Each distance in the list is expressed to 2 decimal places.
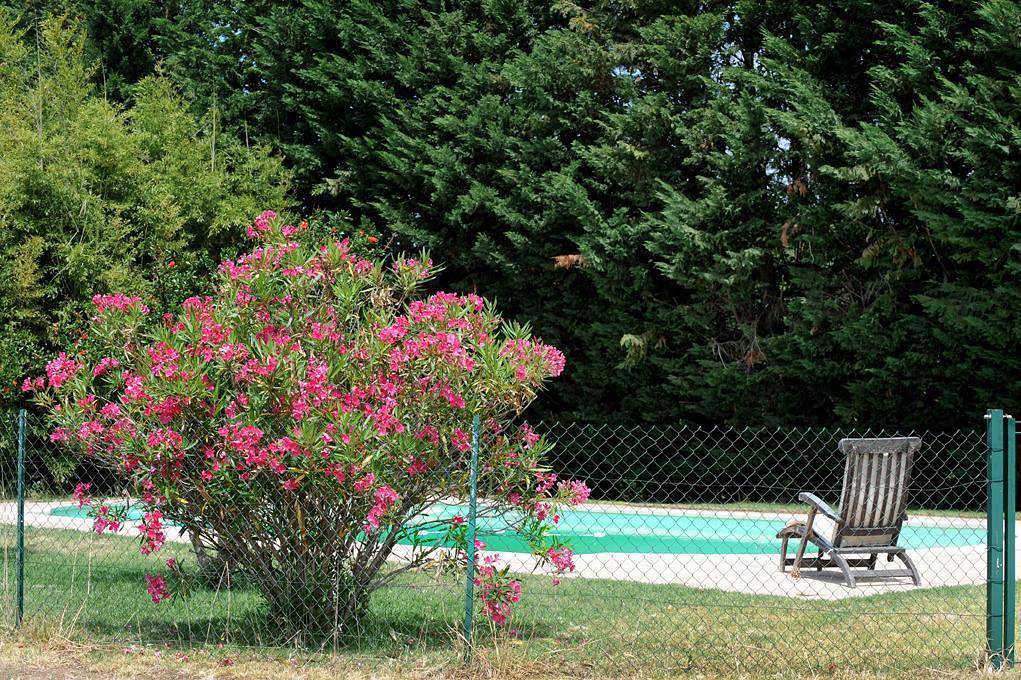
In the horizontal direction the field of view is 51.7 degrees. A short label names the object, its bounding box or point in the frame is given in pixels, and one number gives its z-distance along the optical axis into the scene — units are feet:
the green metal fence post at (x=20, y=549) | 18.94
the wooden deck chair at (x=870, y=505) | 25.23
